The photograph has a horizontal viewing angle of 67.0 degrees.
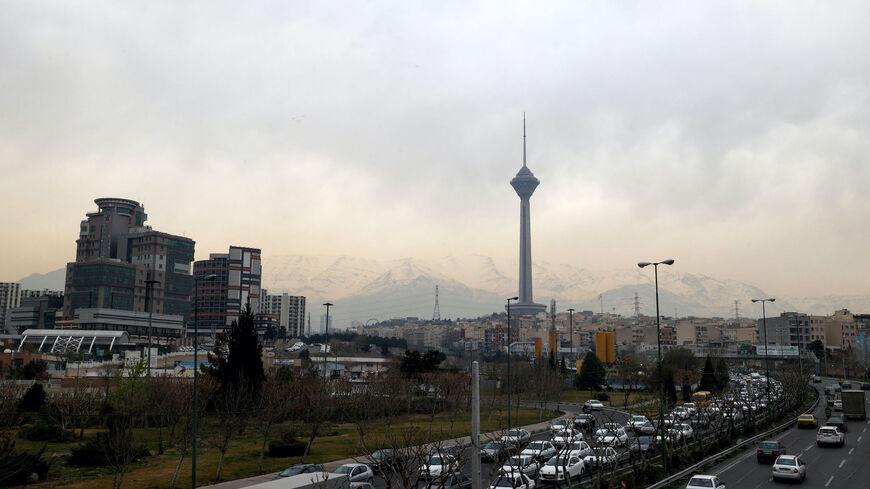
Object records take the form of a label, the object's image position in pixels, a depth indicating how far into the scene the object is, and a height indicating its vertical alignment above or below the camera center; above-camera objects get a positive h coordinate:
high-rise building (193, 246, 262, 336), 179.88 +11.18
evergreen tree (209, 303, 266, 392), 53.88 -2.68
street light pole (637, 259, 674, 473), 27.85 -5.05
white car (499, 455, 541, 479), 28.81 -6.07
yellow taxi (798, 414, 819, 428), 49.06 -6.74
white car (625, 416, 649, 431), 47.45 -6.90
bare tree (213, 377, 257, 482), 33.41 -5.09
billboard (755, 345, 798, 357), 121.75 -3.86
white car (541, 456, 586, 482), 29.08 -6.32
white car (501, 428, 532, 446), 36.47 -6.93
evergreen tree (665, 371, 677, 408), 69.99 -6.39
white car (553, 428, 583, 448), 34.28 -6.52
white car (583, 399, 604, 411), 65.25 -7.57
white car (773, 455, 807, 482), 28.12 -5.93
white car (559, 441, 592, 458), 32.80 -6.12
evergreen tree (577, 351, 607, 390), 96.44 -6.61
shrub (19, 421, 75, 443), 44.53 -7.25
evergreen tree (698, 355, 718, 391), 82.19 -5.80
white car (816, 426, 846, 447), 39.12 -6.30
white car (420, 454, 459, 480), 28.89 -6.21
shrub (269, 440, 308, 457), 39.59 -7.33
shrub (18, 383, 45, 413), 53.50 -5.98
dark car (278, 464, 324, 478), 29.95 -6.49
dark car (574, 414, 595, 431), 47.70 -7.11
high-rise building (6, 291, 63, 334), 183.48 +3.56
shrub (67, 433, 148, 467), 35.41 -6.96
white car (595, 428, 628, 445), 32.43 -5.85
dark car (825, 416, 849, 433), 45.78 -6.43
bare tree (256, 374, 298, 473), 38.03 -4.67
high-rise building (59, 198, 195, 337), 156.75 +14.64
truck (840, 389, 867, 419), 52.56 -5.91
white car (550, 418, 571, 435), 45.22 -7.14
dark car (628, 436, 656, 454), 37.10 -6.46
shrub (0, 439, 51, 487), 25.41 -5.97
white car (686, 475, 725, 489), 23.69 -5.51
